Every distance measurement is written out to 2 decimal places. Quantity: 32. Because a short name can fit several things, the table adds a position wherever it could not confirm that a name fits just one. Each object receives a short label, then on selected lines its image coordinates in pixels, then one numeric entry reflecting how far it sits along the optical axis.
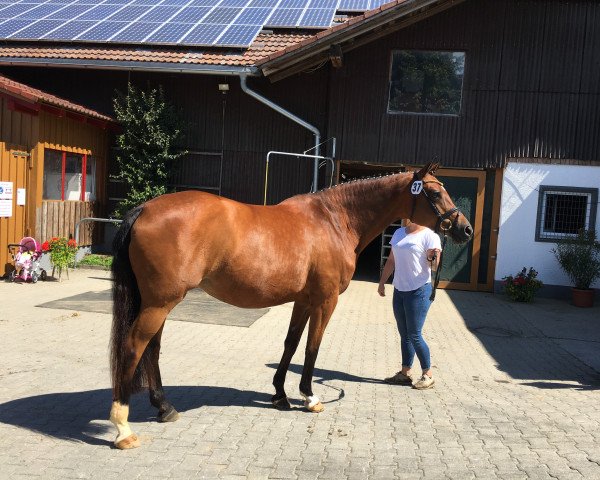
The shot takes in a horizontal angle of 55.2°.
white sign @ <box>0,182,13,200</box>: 10.27
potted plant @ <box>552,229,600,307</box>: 11.74
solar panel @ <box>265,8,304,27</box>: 14.54
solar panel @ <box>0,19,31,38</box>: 14.26
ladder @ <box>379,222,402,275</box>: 13.42
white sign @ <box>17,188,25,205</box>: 10.83
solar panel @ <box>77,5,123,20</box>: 15.35
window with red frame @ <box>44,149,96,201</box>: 12.14
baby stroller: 10.48
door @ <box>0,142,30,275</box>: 10.34
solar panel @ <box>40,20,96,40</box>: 13.88
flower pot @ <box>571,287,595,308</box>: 11.84
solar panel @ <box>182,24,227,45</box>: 13.57
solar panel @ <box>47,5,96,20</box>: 15.50
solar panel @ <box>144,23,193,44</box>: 13.65
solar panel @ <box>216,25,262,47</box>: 13.40
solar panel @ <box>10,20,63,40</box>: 13.95
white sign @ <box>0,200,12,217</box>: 10.34
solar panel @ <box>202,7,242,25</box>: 14.97
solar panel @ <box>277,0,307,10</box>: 15.99
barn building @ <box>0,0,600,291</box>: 12.58
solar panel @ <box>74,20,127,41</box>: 13.85
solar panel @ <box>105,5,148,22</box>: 15.17
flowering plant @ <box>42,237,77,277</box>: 10.91
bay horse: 3.93
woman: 5.74
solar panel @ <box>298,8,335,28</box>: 14.32
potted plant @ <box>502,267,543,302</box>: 11.81
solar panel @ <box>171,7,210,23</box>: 15.03
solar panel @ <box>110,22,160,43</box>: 13.73
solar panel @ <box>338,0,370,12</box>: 15.57
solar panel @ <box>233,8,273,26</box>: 14.68
